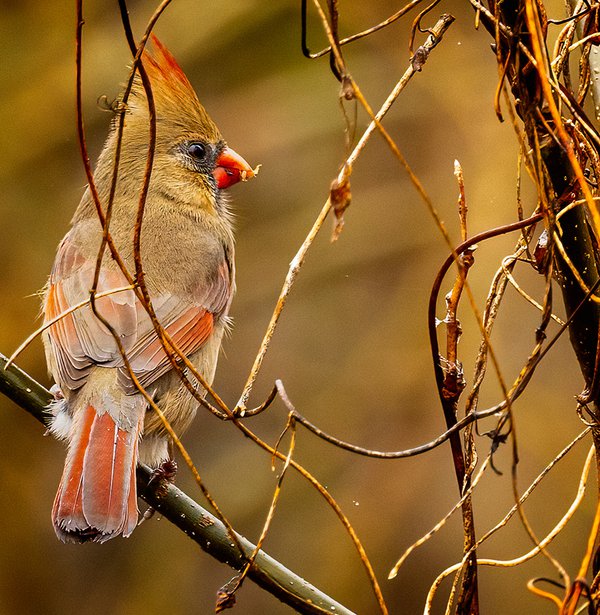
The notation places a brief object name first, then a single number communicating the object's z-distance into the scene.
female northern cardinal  6.49
